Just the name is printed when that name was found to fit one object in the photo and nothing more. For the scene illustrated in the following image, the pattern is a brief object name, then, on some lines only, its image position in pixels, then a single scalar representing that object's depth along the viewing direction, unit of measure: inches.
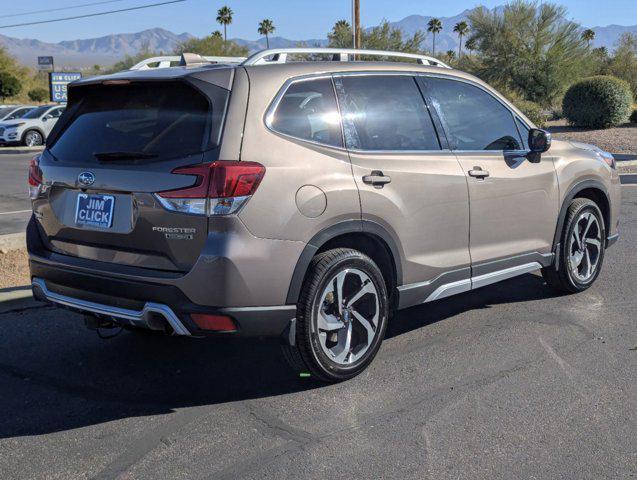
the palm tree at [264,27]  3949.3
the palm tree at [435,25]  4404.5
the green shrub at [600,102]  1050.1
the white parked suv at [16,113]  1268.7
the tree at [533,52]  1433.3
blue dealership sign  1412.4
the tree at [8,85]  2465.6
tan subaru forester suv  160.6
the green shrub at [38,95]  2674.7
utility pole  1226.0
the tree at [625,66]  1539.1
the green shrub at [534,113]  1131.8
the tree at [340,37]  1871.3
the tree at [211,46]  2327.8
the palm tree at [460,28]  4355.6
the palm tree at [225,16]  3831.2
